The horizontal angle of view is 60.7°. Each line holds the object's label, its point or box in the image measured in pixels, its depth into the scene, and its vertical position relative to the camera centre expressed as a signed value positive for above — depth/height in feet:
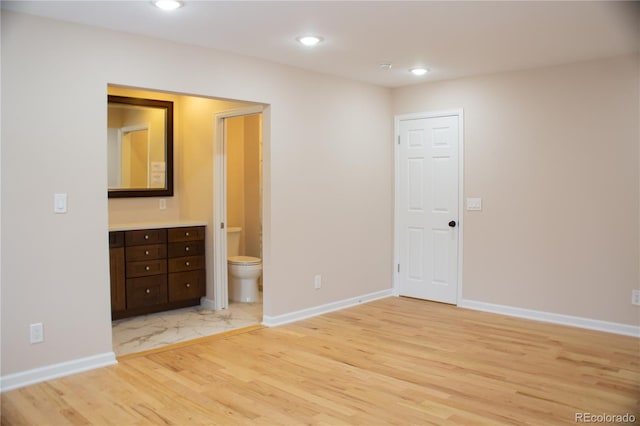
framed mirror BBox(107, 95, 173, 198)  17.31 +1.76
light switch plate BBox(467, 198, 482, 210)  17.84 -0.17
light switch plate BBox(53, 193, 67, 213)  11.60 -0.03
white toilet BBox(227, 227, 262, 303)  18.97 -2.60
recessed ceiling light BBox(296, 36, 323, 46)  13.17 +3.90
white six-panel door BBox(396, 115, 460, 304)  18.52 -0.29
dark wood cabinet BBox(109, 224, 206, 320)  16.21 -2.08
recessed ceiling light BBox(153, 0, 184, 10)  10.57 +3.85
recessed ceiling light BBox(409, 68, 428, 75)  16.71 +3.97
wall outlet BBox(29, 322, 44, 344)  11.35 -2.74
